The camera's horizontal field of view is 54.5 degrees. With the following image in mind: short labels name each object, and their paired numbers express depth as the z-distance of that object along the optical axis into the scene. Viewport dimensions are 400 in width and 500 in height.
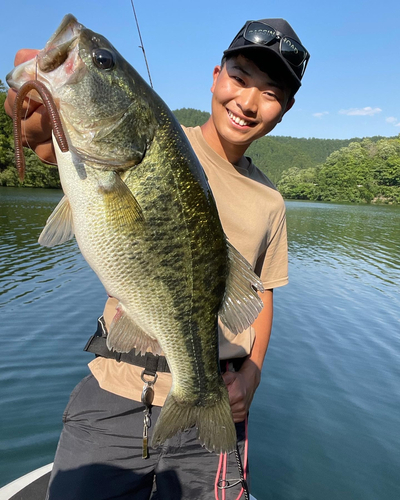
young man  0.68
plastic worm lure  0.47
